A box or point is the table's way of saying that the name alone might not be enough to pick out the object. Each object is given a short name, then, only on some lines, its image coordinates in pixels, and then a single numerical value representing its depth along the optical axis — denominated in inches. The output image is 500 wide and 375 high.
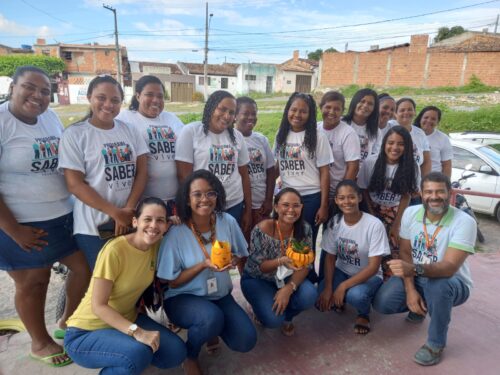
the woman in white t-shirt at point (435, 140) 166.7
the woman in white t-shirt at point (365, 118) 140.5
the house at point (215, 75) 1604.3
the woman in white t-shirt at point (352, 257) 110.9
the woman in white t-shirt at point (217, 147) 111.7
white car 247.8
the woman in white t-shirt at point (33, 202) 85.8
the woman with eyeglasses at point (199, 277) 91.0
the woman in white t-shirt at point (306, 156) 122.0
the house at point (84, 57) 1402.6
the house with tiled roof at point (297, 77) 1566.2
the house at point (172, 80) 1312.7
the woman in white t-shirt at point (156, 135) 110.8
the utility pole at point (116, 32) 917.8
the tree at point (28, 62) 1246.9
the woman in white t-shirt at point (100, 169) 89.4
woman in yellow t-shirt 77.9
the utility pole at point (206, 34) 1034.6
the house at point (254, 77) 1594.5
